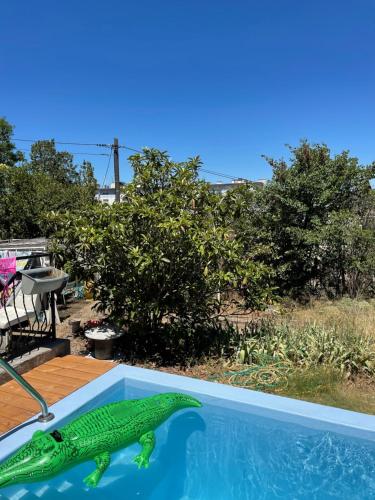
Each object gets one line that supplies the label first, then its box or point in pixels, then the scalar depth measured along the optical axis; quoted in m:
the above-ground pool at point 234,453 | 2.80
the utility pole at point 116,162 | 13.37
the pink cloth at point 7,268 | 3.84
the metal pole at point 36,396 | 2.48
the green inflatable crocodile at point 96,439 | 2.15
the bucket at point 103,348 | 5.16
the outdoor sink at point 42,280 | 3.58
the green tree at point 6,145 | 23.47
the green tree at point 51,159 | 36.84
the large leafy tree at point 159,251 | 4.39
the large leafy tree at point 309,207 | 8.86
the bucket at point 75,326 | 6.59
